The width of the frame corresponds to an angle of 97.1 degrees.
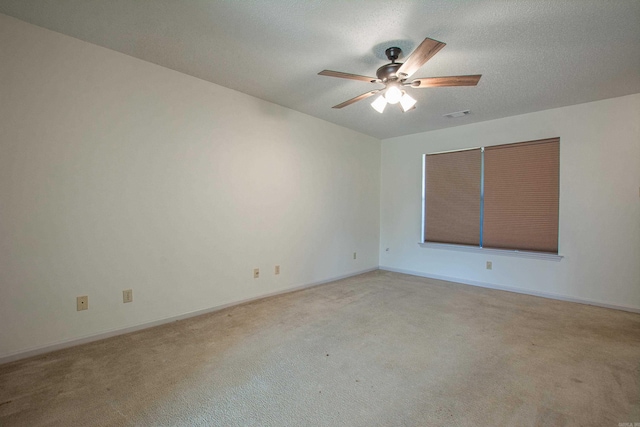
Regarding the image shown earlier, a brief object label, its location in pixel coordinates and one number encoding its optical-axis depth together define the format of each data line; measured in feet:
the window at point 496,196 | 12.39
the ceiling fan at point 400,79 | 6.34
